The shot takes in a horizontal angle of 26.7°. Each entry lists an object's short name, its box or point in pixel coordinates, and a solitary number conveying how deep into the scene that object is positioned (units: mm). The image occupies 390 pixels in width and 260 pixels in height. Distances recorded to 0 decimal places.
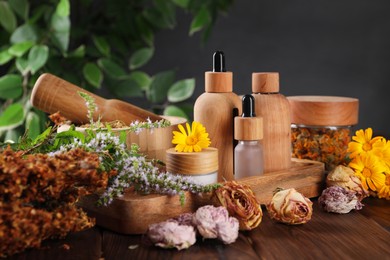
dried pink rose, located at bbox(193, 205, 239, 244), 657
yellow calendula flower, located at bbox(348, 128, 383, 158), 820
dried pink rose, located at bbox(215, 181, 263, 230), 685
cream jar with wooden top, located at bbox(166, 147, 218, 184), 715
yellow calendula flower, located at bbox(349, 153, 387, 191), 805
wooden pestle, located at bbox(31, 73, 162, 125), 819
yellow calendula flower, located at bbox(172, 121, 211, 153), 725
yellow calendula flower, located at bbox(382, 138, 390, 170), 809
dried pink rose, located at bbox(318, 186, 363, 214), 746
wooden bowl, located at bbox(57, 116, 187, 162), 764
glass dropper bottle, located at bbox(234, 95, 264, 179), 752
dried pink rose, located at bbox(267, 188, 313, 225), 704
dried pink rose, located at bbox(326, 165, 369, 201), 786
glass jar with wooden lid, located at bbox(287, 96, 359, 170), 849
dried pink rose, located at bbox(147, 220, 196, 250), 647
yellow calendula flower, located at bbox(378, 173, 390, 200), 803
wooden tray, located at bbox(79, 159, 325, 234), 681
